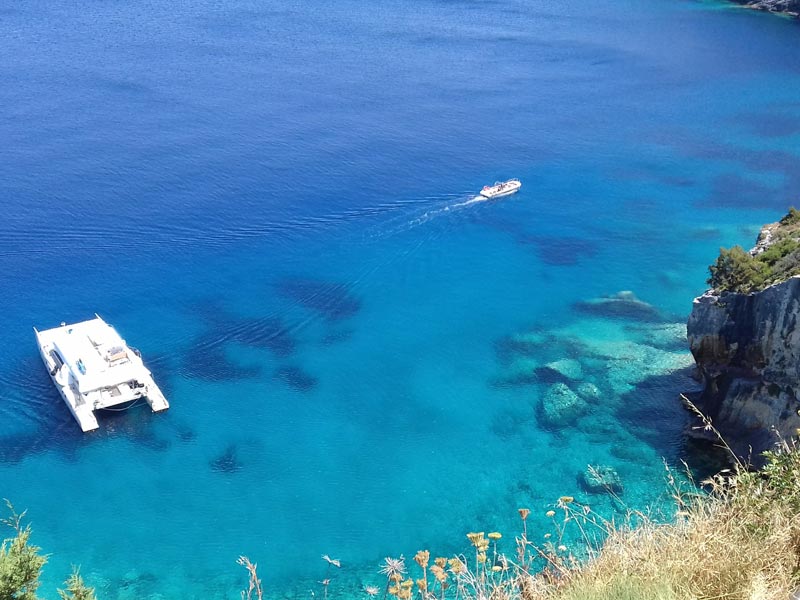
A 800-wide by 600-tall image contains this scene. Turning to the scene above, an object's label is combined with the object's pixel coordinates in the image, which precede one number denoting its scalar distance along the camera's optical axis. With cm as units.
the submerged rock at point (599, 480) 3462
